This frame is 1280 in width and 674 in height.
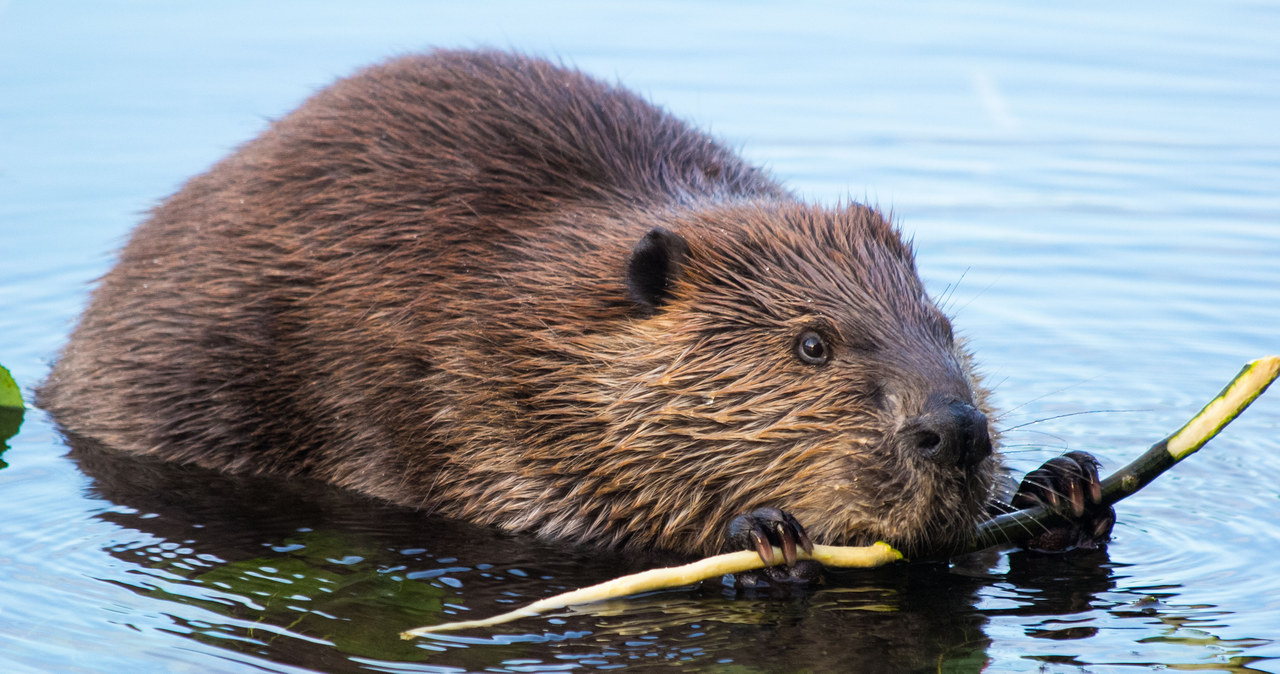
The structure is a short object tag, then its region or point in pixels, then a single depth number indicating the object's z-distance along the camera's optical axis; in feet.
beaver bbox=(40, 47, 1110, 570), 34.19
